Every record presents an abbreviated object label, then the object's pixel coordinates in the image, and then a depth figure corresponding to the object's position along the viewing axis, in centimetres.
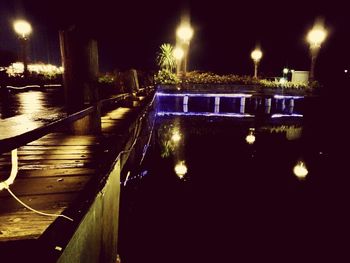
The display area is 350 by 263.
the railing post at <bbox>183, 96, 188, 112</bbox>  2297
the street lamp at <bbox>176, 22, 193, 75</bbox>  1847
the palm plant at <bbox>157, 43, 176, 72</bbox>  2795
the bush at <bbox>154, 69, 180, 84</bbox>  2217
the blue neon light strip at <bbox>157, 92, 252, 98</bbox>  2142
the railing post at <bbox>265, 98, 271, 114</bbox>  2392
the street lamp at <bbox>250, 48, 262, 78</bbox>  2672
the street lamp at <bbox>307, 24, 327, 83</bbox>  1952
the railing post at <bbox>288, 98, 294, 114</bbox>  2331
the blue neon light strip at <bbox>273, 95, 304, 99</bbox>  2200
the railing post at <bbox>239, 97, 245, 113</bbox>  2271
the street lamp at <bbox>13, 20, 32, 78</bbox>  1396
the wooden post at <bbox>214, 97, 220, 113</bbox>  2308
